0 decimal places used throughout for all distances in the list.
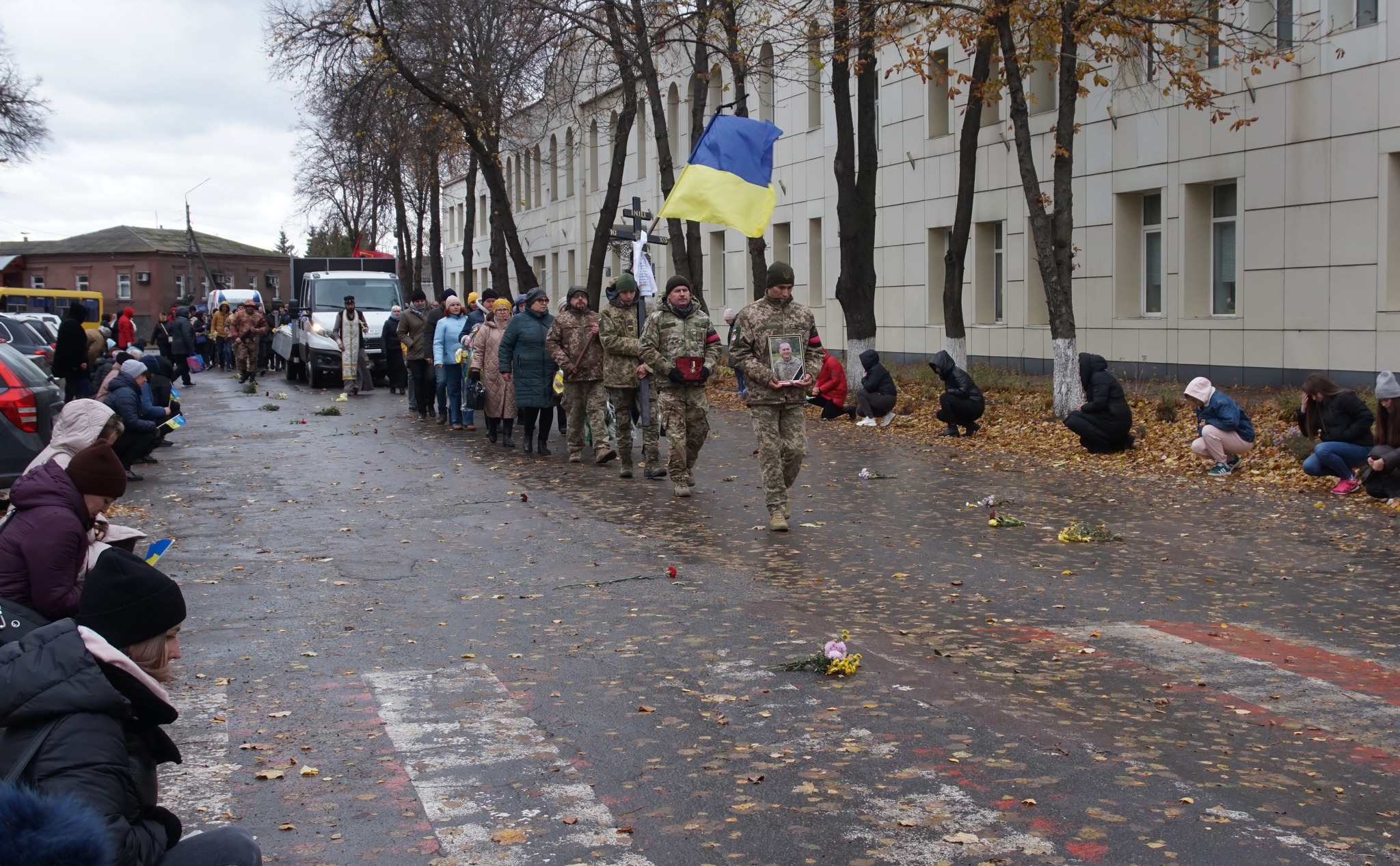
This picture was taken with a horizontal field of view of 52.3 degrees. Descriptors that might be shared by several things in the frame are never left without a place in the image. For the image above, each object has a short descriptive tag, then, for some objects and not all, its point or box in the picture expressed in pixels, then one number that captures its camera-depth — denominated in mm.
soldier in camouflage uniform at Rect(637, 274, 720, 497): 12938
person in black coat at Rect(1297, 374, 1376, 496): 12859
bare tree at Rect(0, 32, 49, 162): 47031
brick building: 108875
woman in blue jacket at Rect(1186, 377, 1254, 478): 14305
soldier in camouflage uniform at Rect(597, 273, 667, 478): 14750
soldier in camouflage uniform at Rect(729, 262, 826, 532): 11258
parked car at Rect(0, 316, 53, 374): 24062
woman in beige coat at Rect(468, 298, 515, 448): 18156
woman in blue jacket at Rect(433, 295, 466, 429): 20234
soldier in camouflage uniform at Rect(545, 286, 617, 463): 15781
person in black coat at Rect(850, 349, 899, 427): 20516
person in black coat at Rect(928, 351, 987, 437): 18719
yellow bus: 48656
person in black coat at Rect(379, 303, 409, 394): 26906
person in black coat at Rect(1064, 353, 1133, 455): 15914
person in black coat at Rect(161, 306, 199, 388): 35488
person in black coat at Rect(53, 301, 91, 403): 22281
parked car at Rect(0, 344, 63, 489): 12242
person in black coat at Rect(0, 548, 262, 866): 2854
